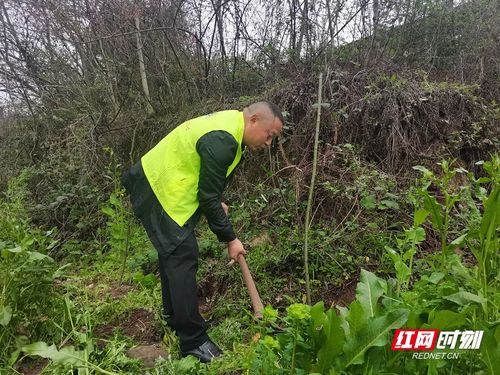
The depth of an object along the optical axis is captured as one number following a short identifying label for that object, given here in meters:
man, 2.56
